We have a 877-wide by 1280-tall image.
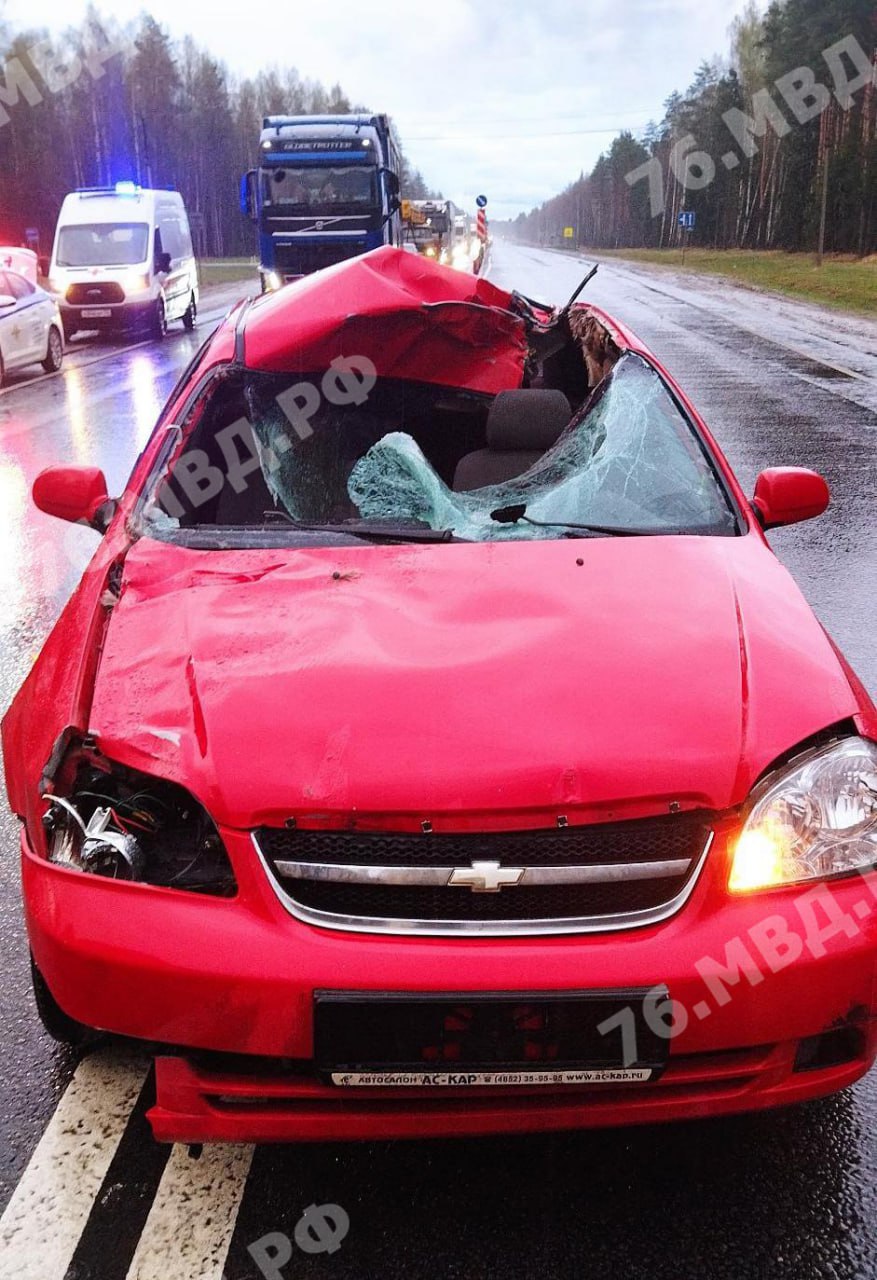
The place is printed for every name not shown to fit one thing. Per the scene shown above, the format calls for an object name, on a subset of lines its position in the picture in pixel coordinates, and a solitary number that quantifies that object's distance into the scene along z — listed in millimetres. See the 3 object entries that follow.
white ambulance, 20828
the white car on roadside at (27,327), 15359
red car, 1937
